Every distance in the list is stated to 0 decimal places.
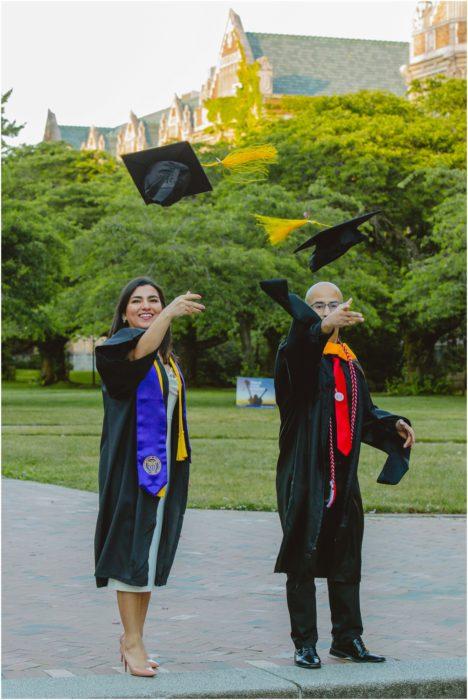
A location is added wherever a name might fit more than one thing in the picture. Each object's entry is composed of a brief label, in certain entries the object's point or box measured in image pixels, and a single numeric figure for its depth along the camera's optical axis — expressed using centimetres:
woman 874
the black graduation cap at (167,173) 984
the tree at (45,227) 5084
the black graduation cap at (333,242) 996
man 921
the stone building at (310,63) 12431
